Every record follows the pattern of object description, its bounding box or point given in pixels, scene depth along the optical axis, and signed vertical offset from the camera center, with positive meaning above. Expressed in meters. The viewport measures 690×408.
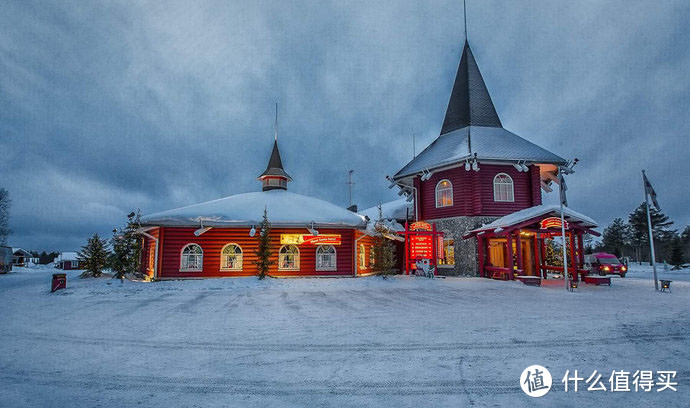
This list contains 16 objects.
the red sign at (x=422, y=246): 22.02 -0.22
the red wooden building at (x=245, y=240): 19.34 +0.17
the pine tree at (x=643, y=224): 52.34 +2.70
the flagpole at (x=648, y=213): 15.02 +1.35
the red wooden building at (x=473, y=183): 22.36 +4.05
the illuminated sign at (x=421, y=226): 22.39 +1.07
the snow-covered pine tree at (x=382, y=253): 20.42 -0.61
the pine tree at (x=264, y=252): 18.95 -0.50
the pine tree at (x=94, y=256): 21.23 -0.78
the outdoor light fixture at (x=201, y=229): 18.86 +0.78
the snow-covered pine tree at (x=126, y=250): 18.64 -0.36
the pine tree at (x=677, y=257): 36.68 -1.60
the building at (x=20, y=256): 52.05 -1.91
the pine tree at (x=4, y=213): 40.66 +3.59
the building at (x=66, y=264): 50.50 -3.04
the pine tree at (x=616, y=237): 63.16 +0.95
